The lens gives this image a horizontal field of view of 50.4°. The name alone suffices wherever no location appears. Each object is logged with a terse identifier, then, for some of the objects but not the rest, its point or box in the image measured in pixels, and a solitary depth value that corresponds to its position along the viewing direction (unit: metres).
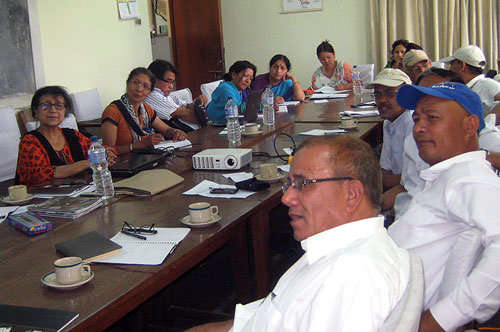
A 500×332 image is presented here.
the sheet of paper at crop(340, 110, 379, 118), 4.18
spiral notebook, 1.56
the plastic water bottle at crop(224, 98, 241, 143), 3.48
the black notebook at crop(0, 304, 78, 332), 1.19
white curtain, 6.48
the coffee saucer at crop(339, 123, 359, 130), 3.64
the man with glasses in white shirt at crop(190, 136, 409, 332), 0.98
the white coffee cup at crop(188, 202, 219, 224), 1.84
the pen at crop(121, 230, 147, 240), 1.73
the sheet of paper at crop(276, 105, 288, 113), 4.75
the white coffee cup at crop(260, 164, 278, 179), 2.41
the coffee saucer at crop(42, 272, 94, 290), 1.38
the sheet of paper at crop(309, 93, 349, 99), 5.56
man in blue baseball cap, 1.31
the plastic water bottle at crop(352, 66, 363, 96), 5.72
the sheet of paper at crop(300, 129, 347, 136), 3.49
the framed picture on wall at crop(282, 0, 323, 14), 7.12
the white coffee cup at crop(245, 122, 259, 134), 3.60
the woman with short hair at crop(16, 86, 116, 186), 2.78
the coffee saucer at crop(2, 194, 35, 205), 2.30
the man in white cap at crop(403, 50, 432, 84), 4.18
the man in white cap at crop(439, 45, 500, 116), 3.36
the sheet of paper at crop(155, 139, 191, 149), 3.29
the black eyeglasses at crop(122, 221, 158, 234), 1.79
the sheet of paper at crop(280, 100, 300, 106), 5.21
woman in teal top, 4.45
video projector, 2.65
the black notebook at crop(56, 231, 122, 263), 1.58
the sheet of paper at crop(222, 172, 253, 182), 2.47
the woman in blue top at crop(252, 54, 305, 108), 5.41
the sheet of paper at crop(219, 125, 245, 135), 3.73
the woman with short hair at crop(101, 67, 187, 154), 3.59
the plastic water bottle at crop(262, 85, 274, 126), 4.05
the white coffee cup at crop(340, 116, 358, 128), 3.64
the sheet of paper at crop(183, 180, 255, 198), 2.21
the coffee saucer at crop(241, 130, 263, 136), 3.59
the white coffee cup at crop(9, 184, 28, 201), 2.33
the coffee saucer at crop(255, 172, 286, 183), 2.38
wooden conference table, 1.34
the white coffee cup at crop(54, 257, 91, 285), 1.39
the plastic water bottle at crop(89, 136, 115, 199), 2.31
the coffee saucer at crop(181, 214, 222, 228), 1.83
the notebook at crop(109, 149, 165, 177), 2.62
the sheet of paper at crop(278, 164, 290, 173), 2.57
